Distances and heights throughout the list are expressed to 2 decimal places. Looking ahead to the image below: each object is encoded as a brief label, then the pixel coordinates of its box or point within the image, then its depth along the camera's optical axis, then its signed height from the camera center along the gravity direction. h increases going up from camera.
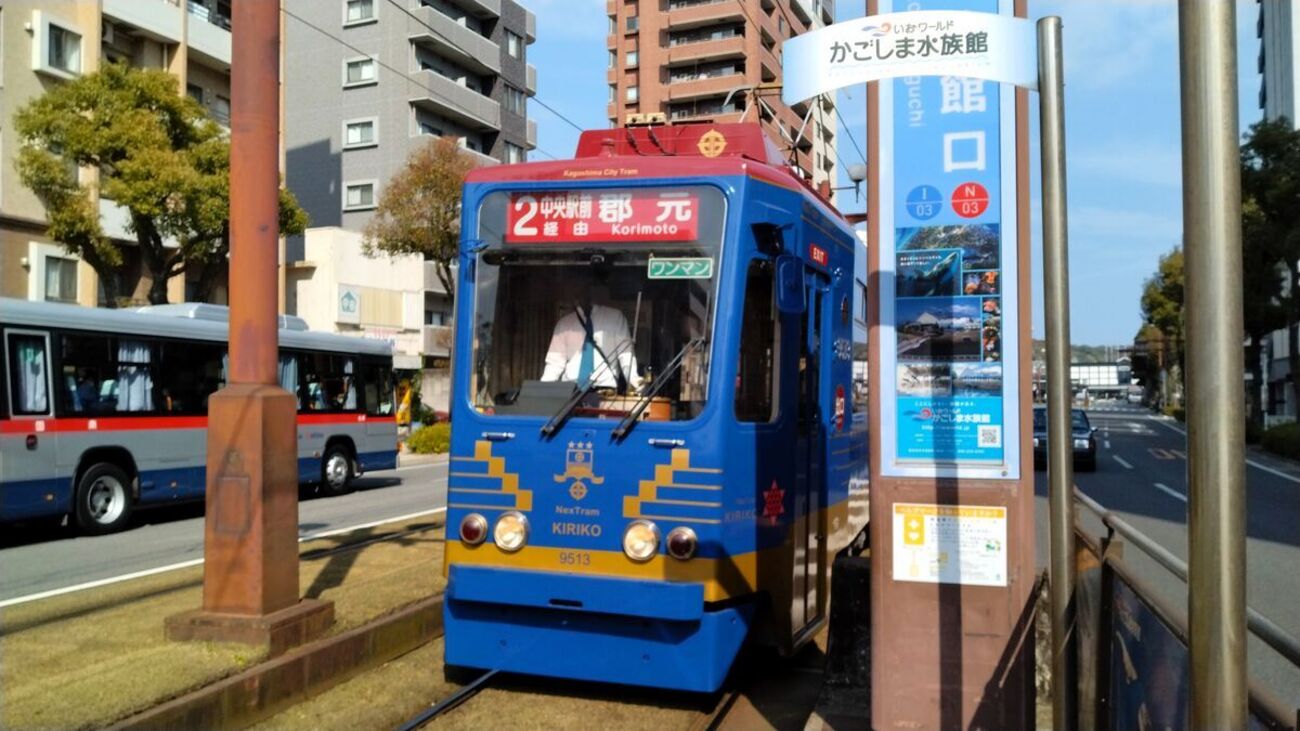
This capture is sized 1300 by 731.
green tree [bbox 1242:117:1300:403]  30.45 +5.11
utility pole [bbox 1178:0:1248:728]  1.94 +0.01
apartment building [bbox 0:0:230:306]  26.02 +8.90
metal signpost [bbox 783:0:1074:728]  4.80 -0.06
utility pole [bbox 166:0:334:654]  6.40 -0.27
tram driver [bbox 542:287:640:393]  6.10 +0.24
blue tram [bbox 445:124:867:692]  5.72 -0.17
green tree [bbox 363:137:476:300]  30.73 +5.52
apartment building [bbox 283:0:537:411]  41.69 +12.22
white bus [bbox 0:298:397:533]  12.88 -0.17
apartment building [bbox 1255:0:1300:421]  54.19 +16.71
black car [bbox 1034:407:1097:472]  26.02 -1.57
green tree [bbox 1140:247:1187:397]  53.69 +4.57
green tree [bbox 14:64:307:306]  21.59 +5.01
